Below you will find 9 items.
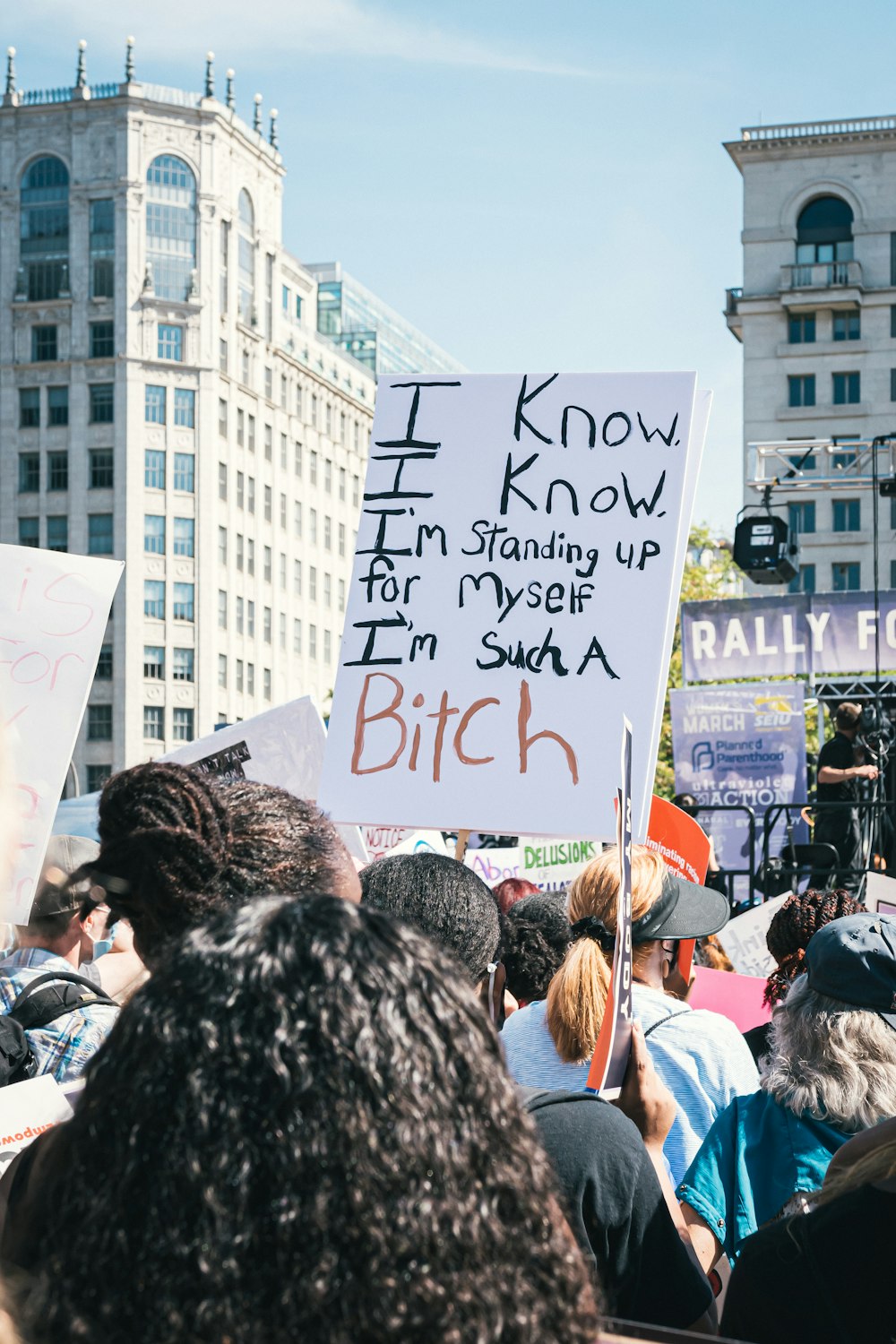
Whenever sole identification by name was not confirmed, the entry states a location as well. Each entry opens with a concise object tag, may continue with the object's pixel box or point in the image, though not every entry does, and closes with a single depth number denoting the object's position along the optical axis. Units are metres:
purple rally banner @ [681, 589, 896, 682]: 18.67
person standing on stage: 10.48
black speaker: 18.41
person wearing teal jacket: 2.34
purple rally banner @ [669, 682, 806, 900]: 17.28
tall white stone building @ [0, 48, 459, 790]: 67.62
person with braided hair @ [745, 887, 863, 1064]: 3.67
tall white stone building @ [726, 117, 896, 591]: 53.97
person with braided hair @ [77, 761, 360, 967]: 1.91
